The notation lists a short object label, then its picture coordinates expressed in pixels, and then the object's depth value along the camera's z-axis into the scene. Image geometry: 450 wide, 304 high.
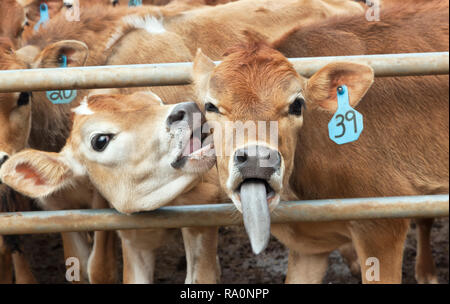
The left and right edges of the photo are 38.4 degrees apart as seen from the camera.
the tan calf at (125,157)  2.87
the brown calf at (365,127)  2.91
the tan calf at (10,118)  3.58
